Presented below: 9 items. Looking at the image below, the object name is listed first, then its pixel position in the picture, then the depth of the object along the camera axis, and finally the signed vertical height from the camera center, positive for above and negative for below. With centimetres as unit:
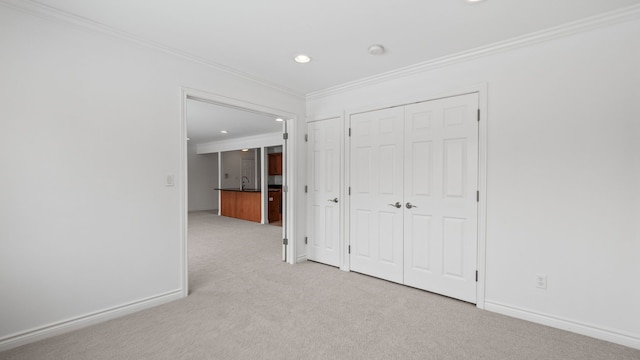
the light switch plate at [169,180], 287 -5
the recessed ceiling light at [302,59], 299 +120
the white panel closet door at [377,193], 343 -21
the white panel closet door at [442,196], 290 -21
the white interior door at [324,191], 402 -22
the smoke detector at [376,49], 276 +119
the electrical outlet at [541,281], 251 -89
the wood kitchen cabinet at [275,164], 995 +39
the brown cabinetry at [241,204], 840 -88
